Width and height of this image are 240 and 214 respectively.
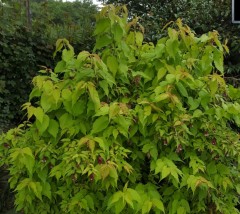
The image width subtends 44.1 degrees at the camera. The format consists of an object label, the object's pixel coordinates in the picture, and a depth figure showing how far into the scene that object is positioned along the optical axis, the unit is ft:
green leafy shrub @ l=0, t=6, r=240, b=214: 5.12
